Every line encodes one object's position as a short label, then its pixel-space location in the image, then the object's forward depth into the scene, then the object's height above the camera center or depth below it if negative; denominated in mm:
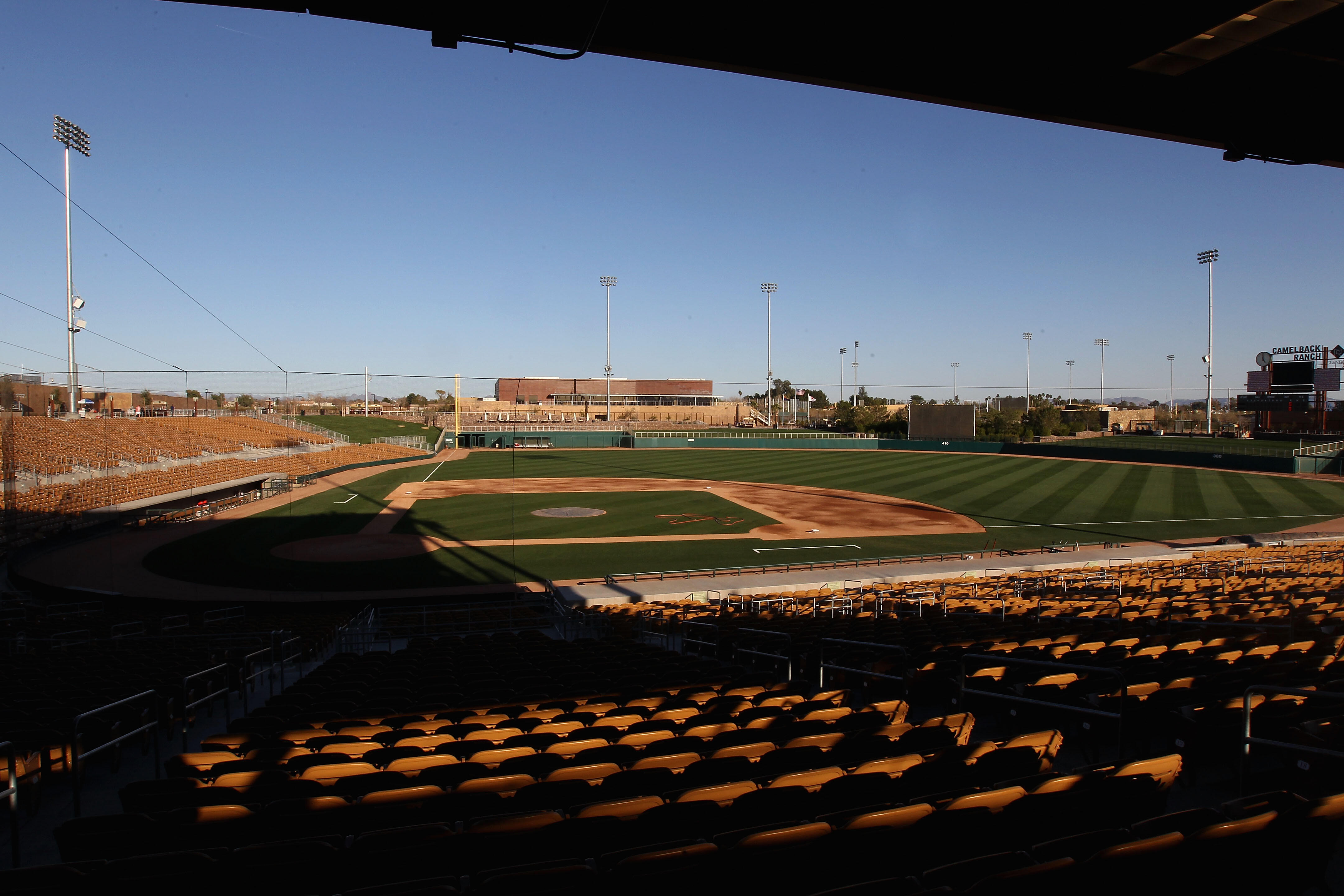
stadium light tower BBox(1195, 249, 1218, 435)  73250 +7488
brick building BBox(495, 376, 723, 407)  103062 +6705
